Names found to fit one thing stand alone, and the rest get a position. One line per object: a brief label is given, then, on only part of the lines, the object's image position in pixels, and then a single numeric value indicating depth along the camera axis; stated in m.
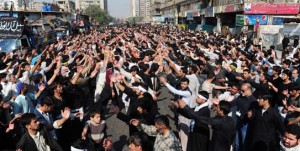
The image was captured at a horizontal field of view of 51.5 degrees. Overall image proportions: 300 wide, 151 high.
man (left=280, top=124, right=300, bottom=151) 3.66
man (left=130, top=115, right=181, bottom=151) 4.13
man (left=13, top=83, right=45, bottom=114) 5.65
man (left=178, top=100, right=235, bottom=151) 4.77
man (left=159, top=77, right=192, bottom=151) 6.12
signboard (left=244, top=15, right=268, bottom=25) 28.81
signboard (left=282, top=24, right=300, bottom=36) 21.98
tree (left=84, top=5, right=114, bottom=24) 112.19
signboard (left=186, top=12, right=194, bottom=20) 62.38
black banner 11.29
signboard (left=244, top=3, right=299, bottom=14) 30.00
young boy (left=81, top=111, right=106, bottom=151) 4.86
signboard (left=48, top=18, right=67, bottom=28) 26.00
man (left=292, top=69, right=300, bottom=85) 8.26
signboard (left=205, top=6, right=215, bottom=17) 46.11
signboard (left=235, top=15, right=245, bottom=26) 30.18
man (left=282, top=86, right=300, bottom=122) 6.08
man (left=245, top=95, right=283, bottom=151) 4.95
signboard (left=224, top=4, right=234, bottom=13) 36.50
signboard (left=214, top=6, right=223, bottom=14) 41.80
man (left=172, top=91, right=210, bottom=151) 5.36
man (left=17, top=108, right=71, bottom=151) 4.08
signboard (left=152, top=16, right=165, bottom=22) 88.94
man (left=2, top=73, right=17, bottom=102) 6.47
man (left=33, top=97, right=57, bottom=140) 4.87
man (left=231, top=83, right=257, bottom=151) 5.66
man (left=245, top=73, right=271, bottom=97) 6.71
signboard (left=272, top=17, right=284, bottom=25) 27.95
